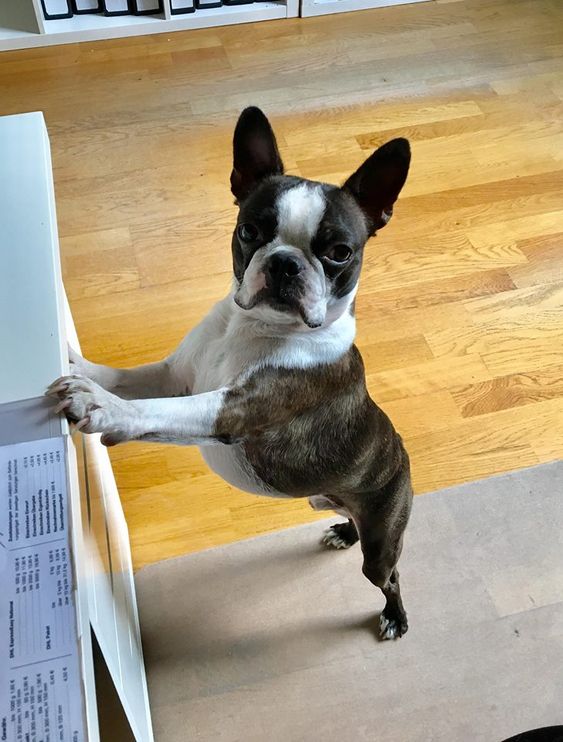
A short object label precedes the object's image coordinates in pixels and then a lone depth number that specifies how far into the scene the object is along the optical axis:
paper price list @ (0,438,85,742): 0.74
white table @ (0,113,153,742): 0.91
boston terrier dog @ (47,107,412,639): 1.26
